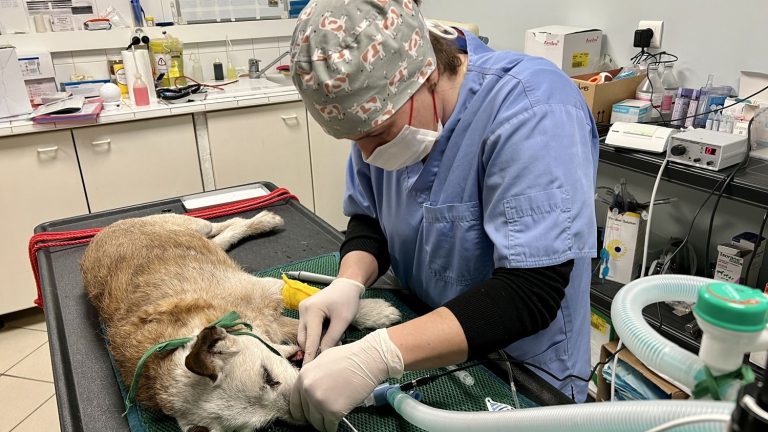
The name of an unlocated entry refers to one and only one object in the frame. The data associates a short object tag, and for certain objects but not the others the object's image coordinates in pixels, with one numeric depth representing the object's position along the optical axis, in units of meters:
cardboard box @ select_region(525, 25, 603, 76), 2.37
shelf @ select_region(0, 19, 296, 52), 3.06
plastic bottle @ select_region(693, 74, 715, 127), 2.03
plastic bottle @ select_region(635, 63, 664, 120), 2.21
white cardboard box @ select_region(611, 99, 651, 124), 2.13
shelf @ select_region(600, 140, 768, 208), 1.61
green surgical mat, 0.95
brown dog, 1.05
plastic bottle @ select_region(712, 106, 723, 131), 1.96
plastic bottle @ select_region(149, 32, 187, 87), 3.28
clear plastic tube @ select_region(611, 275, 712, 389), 0.53
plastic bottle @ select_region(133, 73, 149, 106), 2.96
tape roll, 2.25
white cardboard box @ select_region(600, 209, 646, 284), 2.11
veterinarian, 0.91
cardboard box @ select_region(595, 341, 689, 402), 1.82
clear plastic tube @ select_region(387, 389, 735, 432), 0.52
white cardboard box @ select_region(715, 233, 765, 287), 1.83
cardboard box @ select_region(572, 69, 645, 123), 2.17
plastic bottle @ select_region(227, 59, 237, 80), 3.65
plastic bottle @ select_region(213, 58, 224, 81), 3.60
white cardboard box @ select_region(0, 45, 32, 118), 2.64
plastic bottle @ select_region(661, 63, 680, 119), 2.21
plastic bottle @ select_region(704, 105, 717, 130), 1.98
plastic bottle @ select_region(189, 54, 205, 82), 3.55
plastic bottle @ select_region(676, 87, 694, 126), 2.10
